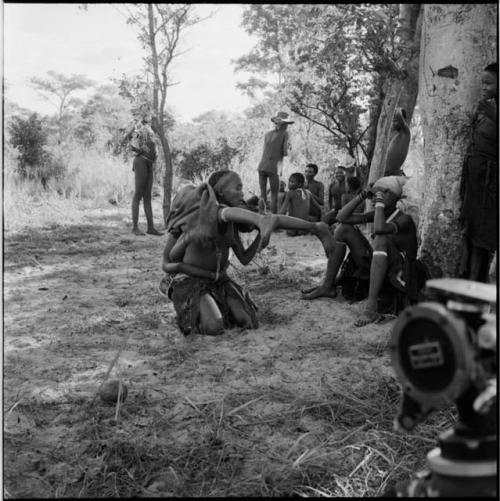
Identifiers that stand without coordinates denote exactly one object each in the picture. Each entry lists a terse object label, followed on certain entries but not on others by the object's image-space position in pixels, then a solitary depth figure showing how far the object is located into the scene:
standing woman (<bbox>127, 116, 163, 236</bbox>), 8.95
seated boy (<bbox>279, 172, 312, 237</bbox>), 8.91
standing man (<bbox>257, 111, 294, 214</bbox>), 9.83
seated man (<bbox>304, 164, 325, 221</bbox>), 9.81
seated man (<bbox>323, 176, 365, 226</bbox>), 5.59
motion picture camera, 1.18
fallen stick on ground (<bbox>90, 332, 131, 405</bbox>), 3.23
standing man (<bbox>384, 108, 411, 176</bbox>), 5.08
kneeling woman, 4.35
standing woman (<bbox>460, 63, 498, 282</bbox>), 4.09
